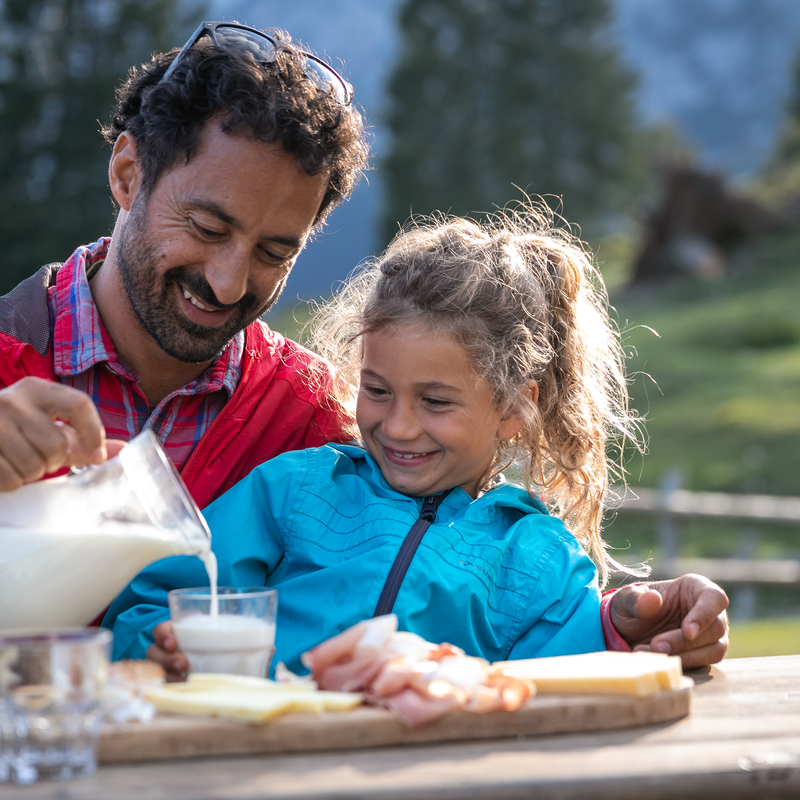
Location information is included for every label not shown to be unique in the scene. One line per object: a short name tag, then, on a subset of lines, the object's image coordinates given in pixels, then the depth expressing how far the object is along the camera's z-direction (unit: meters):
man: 2.80
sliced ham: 1.70
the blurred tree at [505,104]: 30.98
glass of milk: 1.80
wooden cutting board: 1.59
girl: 2.38
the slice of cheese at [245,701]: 1.63
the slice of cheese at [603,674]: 1.83
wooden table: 1.46
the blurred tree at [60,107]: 23.14
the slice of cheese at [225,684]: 1.72
